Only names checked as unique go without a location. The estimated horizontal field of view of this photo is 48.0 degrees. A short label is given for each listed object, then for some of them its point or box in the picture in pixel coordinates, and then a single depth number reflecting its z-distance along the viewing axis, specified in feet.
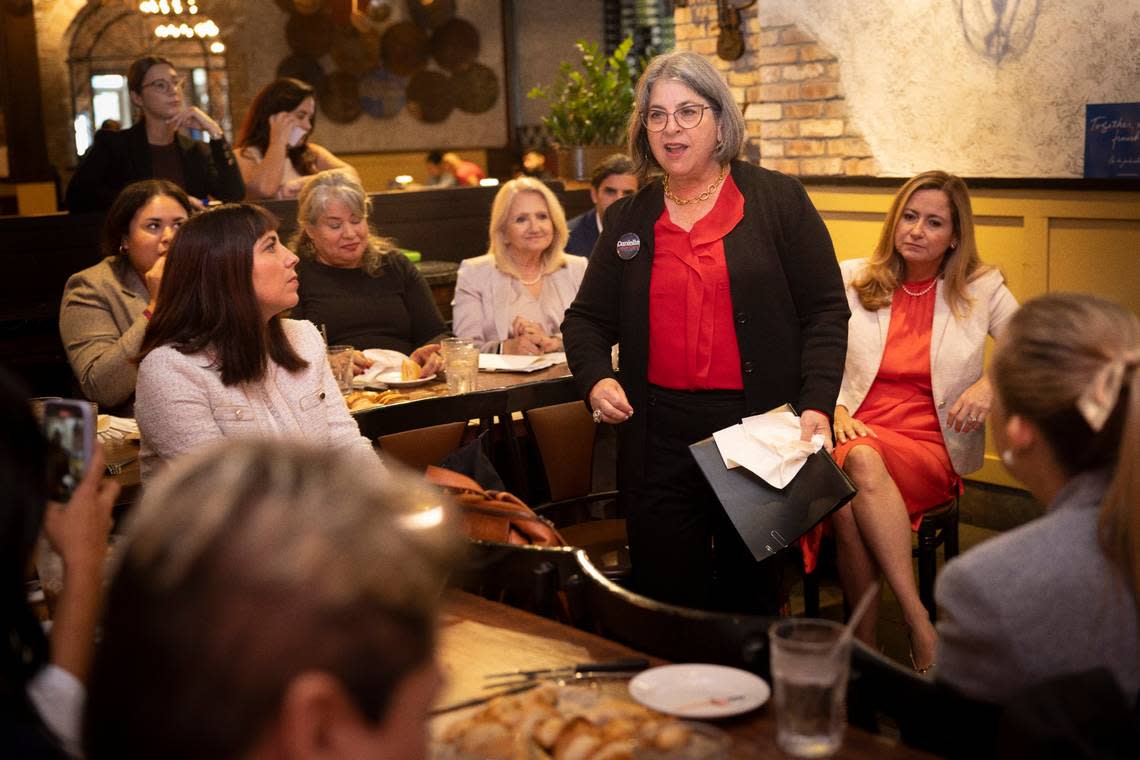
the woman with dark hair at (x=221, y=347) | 9.00
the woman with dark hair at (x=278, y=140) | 20.57
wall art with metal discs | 38.42
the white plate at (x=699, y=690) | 5.18
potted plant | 24.12
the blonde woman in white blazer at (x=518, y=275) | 15.44
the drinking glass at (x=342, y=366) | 12.30
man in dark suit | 18.06
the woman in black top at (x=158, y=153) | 18.08
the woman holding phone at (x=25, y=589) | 3.78
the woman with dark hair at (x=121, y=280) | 12.69
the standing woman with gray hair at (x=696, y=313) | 9.37
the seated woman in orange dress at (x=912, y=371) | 11.53
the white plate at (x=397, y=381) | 12.78
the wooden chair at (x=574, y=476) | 11.76
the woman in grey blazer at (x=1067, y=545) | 4.58
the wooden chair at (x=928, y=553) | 11.39
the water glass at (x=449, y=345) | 12.30
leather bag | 7.52
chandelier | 36.17
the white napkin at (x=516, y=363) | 13.24
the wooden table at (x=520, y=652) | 4.98
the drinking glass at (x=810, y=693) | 4.81
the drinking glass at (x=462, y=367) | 12.25
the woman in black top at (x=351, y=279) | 14.99
